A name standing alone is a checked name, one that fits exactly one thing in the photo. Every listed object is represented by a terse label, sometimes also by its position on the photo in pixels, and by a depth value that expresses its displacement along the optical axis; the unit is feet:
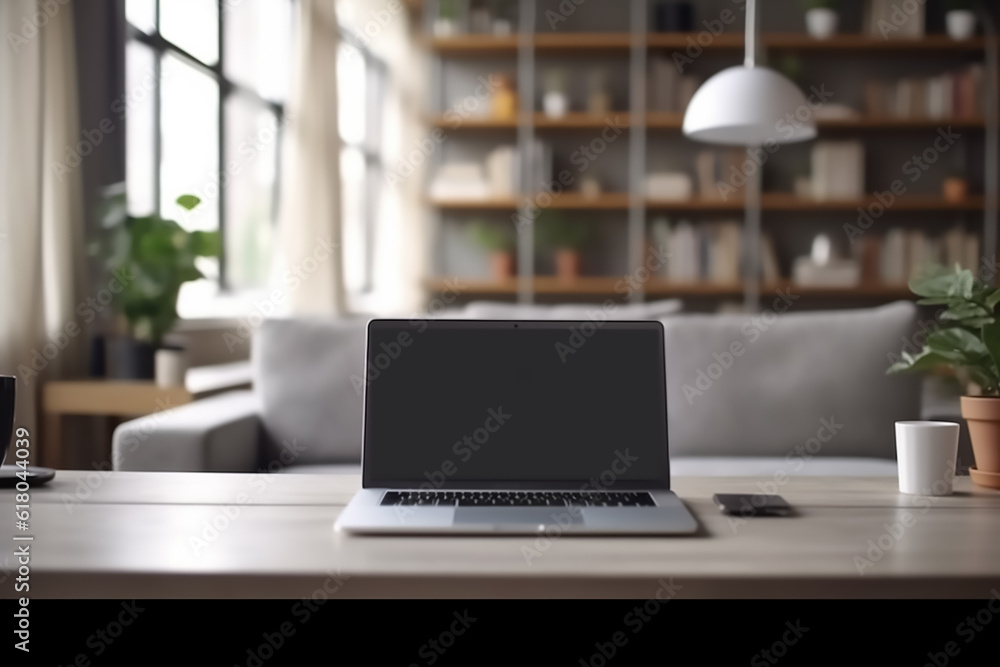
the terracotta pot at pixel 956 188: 15.66
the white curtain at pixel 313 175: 13.61
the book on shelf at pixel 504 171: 16.08
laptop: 3.74
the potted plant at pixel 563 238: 16.29
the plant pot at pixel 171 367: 9.06
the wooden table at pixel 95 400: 8.97
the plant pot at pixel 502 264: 16.48
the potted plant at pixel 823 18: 15.66
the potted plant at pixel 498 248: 16.40
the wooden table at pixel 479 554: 2.57
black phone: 3.38
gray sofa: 7.70
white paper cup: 3.79
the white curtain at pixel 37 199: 8.59
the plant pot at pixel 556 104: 16.25
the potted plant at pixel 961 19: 15.64
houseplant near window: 9.21
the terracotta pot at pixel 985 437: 3.97
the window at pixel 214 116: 11.45
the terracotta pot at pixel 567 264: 16.37
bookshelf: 15.72
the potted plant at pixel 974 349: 3.97
